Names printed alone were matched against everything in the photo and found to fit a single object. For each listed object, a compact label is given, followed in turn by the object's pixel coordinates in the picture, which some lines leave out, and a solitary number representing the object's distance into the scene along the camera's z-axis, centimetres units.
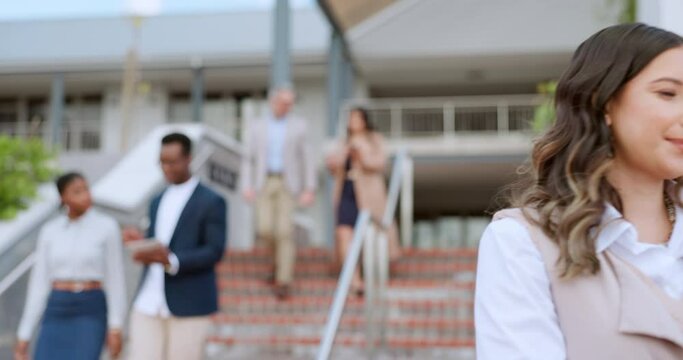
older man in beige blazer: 833
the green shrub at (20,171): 807
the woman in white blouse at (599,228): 152
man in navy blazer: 470
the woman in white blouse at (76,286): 495
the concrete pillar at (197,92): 2077
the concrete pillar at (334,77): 1587
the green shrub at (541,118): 905
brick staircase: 760
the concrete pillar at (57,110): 2091
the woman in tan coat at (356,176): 845
